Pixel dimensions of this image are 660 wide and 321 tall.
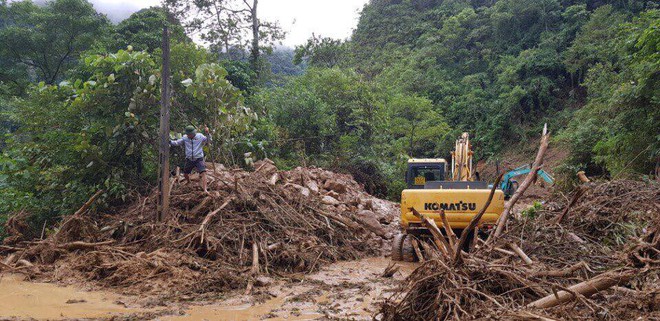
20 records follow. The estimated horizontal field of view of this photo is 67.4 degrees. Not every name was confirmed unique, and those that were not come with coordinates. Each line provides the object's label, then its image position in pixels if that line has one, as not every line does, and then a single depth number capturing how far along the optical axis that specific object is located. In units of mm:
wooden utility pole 8406
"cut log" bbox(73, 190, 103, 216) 8900
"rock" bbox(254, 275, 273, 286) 7129
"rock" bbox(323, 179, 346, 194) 13672
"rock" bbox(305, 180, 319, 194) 12250
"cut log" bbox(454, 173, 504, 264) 4215
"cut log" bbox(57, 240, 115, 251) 7962
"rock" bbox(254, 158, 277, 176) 11833
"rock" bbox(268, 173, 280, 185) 10734
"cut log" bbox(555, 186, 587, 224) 6191
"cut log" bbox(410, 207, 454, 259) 4445
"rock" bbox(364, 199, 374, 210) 13424
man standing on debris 9086
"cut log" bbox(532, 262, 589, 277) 3970
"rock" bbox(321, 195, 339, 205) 11680
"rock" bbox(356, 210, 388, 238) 11766
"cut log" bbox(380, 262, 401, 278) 7902
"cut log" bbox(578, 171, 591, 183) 9188
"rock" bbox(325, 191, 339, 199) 12905
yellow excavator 8883
